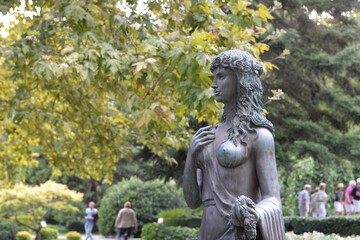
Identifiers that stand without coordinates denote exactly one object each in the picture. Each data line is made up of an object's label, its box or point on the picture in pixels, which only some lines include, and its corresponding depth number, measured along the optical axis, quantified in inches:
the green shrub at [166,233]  609.9
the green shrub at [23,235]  1103.0
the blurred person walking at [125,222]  902.4
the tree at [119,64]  376.5
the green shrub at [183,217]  815.7
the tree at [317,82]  745.0
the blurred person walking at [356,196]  830.2
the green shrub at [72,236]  1159.0
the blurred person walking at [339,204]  902.4
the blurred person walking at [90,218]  1041.8
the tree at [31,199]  1051.9
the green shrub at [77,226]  1704.6
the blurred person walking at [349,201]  859.4
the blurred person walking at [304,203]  909.8
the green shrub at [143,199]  1154.7
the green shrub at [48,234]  1223.6
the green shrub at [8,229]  1153.9
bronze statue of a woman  159.8
